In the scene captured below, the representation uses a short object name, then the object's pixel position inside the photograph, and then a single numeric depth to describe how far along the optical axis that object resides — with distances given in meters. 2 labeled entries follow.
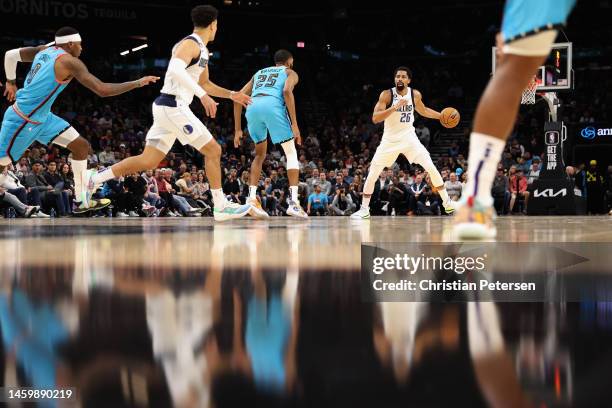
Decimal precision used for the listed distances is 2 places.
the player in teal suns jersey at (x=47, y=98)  6.63
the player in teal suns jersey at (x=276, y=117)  8.64
